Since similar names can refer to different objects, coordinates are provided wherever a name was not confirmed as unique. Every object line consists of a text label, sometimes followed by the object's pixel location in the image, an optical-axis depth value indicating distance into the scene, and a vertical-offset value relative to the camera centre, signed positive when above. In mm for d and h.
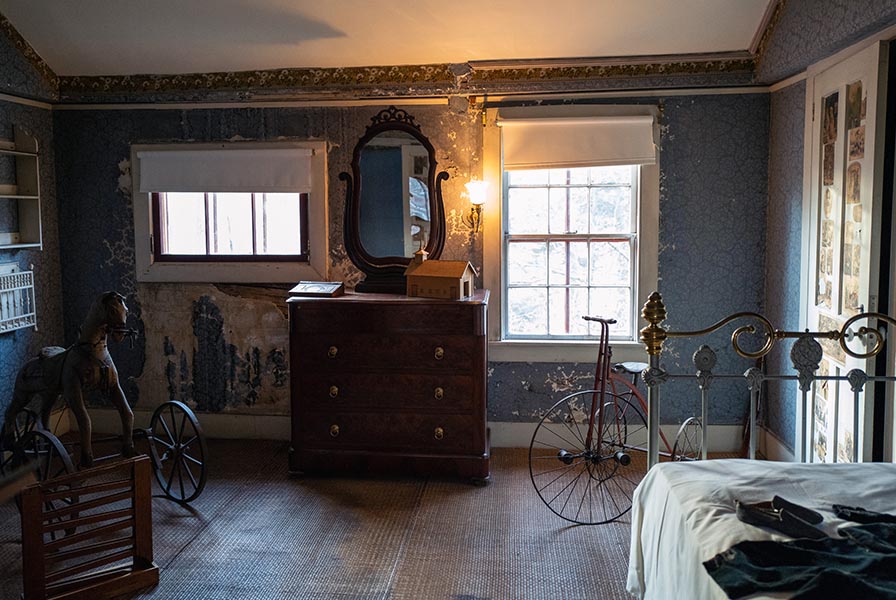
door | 3955 +260
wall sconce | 5656 +457
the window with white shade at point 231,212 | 5879 +415
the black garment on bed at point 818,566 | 1980 -806
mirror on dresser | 5785 +497
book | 5316 -157
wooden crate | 3467 -1269
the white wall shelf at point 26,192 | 5699 +544
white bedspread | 2379 -788
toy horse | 4398 -596
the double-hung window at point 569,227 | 5609 +276
